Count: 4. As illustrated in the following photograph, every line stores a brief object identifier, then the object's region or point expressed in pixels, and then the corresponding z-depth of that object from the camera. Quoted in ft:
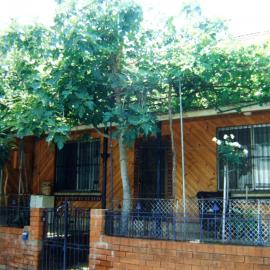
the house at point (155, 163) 33.88
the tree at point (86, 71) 26.55
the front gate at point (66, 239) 28.30
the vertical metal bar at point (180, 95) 28.73
